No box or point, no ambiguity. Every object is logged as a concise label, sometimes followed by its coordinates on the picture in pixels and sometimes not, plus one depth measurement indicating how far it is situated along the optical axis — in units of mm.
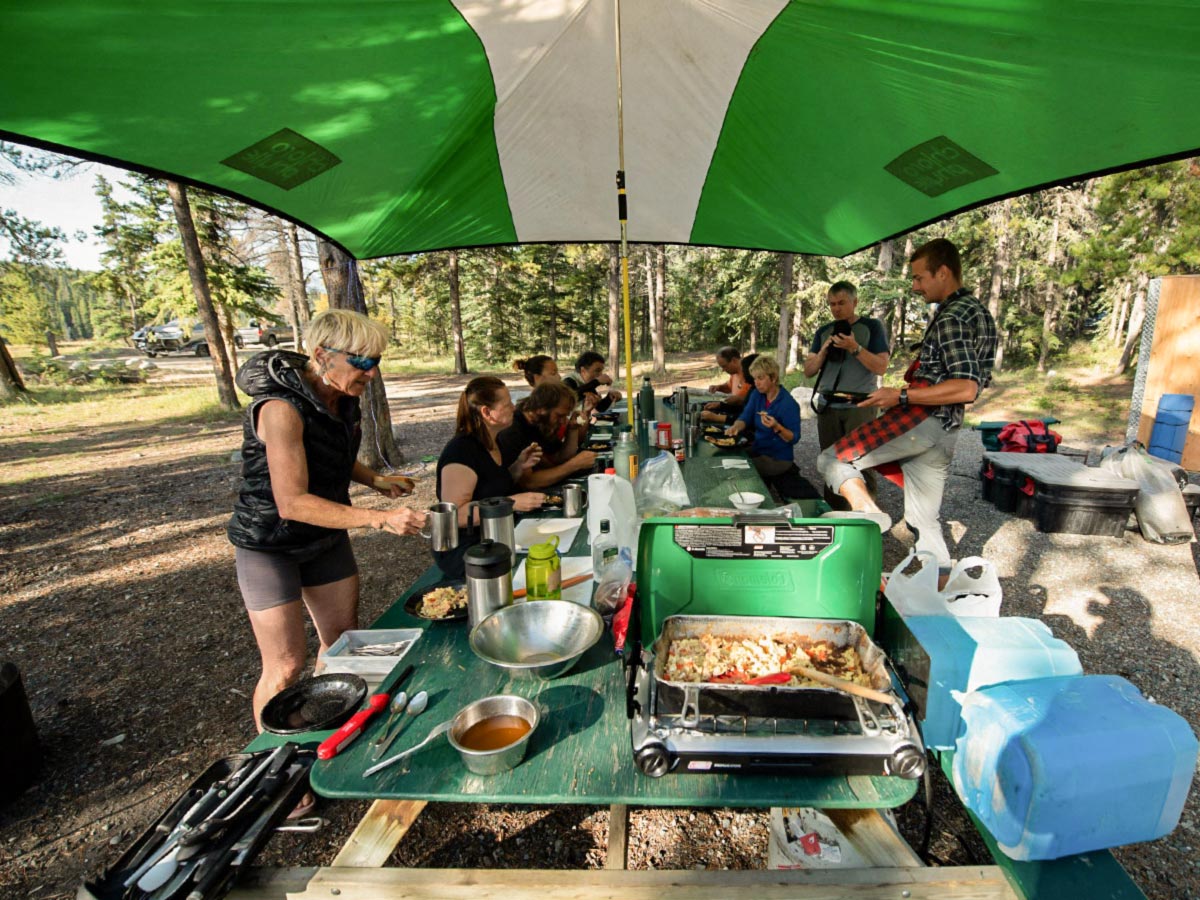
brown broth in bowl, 1408
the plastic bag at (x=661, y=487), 3097
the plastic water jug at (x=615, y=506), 2551
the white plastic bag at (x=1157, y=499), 4852
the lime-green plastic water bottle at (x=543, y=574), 1957
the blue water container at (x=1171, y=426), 6895
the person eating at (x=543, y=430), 3775
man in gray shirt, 5152
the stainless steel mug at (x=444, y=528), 2123
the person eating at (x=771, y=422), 5004
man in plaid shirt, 3146
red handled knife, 1389
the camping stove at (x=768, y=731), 1254
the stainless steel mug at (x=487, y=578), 1824
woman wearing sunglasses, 2020
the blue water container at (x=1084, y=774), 1271
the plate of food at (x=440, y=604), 2042
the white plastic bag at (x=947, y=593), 2305
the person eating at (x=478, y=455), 2768
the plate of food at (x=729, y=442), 5031
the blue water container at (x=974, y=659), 1616
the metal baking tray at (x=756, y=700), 1328
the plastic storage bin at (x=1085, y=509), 5051
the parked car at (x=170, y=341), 29828
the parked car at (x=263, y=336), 28284
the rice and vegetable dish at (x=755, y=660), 1504
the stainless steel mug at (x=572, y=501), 3086
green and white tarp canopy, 2164
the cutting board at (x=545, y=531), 2729
